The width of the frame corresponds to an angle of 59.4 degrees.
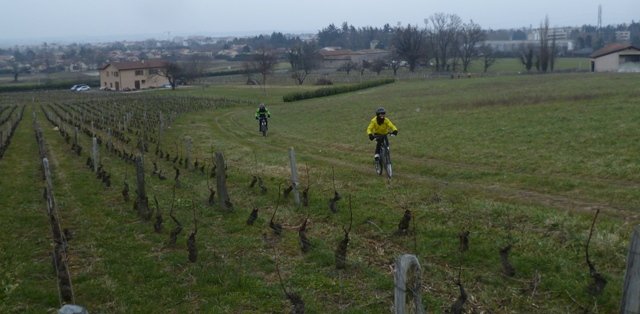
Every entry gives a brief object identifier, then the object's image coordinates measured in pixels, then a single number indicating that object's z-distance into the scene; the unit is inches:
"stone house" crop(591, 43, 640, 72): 3060.3
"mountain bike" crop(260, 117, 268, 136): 1235.2
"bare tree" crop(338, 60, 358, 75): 4867.1
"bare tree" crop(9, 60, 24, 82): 5512.3
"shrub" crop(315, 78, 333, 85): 3526.3
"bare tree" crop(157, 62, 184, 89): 3973.9
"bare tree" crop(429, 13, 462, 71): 4697.3
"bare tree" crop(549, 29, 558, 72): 3690.0
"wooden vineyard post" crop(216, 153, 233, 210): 548.1
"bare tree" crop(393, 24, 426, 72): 4550.9
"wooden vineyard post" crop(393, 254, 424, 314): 218.4
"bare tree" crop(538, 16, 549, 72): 3666.3
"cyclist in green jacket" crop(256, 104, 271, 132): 1205.1
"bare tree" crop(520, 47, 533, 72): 3789.9
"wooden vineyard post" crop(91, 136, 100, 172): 782.1
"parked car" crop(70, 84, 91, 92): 4188.0
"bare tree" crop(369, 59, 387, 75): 4460.1
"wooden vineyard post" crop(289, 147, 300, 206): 553.9
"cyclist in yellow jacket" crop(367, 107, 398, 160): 672.4
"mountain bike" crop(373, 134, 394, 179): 669.9
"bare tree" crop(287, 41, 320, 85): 5078.7
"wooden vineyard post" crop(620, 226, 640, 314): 211.2
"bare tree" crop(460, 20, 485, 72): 4508.6
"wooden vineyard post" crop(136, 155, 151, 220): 524.8
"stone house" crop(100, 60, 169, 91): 4333.2
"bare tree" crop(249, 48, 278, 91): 3763.0
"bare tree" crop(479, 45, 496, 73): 4301.2
